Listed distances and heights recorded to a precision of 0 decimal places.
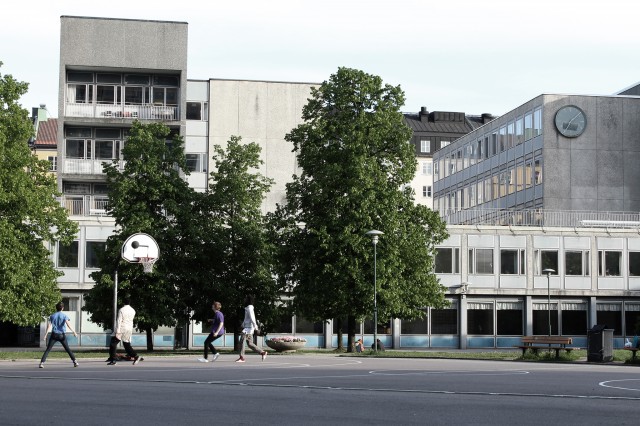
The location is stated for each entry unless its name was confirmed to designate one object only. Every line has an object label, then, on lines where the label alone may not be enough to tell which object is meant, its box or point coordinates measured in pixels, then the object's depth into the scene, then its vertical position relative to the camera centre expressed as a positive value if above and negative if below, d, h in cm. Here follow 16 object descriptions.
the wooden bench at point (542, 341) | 3491 -105
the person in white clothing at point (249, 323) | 3039 -50
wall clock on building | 7038 +1175
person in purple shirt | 2966 -65
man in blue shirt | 2692 -55
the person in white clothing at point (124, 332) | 2786 -72
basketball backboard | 3622 +182
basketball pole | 3355 +5
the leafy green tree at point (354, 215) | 4553 +382
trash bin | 3266 -103
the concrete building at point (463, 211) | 6288 +764
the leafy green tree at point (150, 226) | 4428 +315
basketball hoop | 3641 +138
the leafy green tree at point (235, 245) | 4691 +250
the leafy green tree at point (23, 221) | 3900 +295
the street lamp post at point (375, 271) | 4230 +137
